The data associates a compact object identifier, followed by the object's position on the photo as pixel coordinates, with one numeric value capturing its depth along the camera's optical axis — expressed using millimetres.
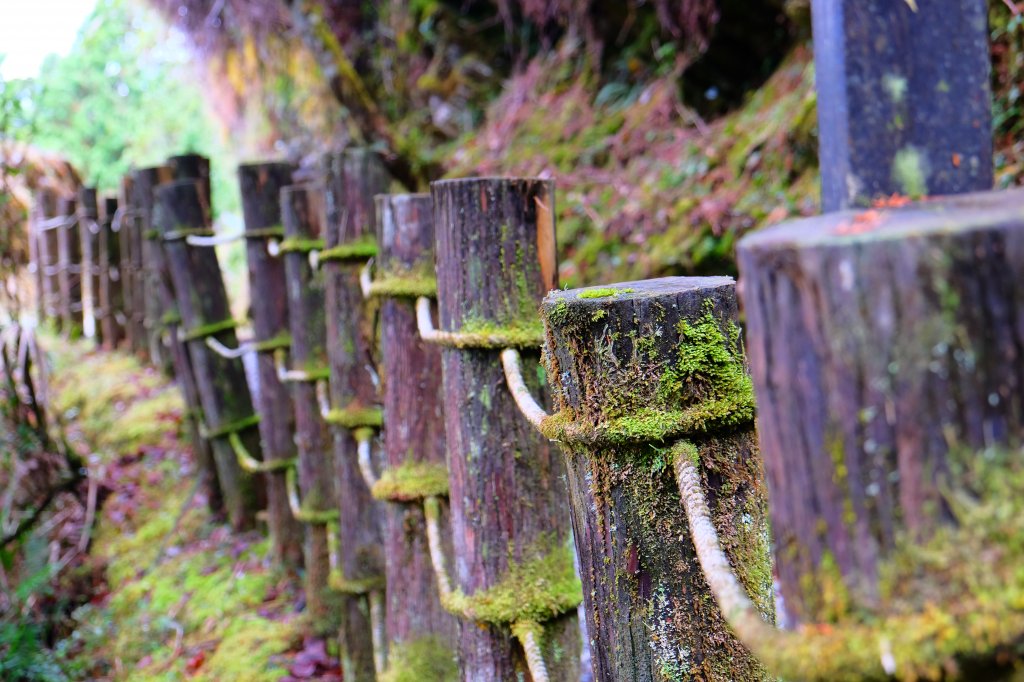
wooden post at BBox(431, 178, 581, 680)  1730
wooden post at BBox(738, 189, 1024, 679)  576
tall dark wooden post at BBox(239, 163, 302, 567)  3648
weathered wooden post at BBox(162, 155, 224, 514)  4805
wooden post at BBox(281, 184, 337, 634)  3279
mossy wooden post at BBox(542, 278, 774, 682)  1229
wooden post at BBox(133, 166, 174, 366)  4984
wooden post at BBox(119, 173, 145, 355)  6315
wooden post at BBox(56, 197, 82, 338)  8281
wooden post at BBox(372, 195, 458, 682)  2217
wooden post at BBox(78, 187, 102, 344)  7598
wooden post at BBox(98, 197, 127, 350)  7281
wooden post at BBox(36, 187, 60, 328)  8727
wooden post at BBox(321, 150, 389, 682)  2801
